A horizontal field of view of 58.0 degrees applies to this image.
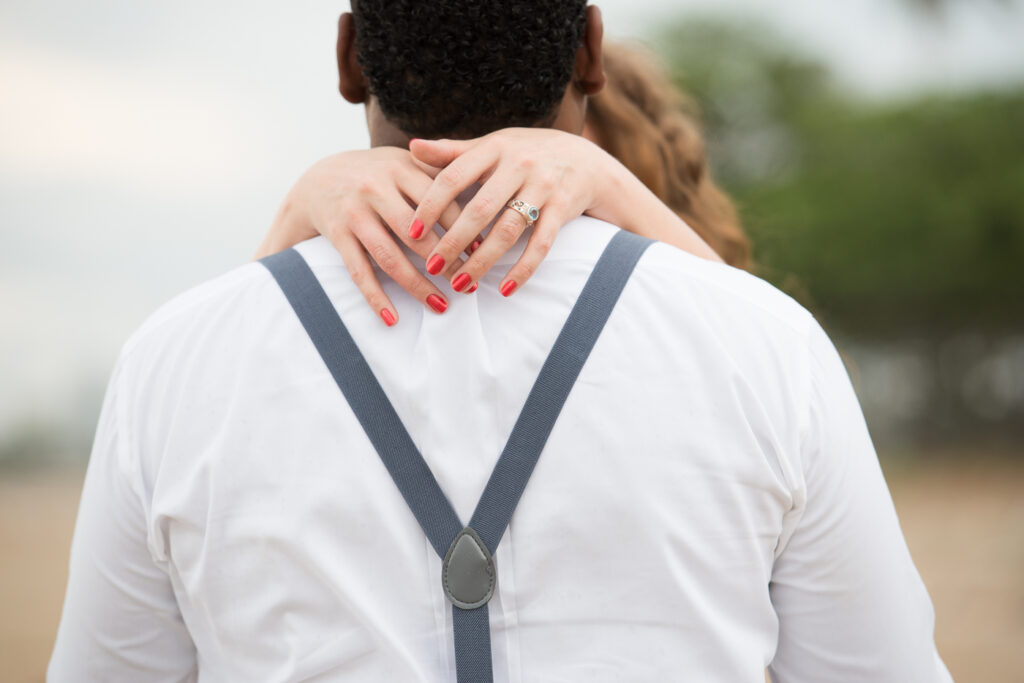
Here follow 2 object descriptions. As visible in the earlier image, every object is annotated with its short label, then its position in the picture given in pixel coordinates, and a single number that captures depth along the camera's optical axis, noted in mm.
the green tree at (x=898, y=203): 20750
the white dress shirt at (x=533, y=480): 1284
